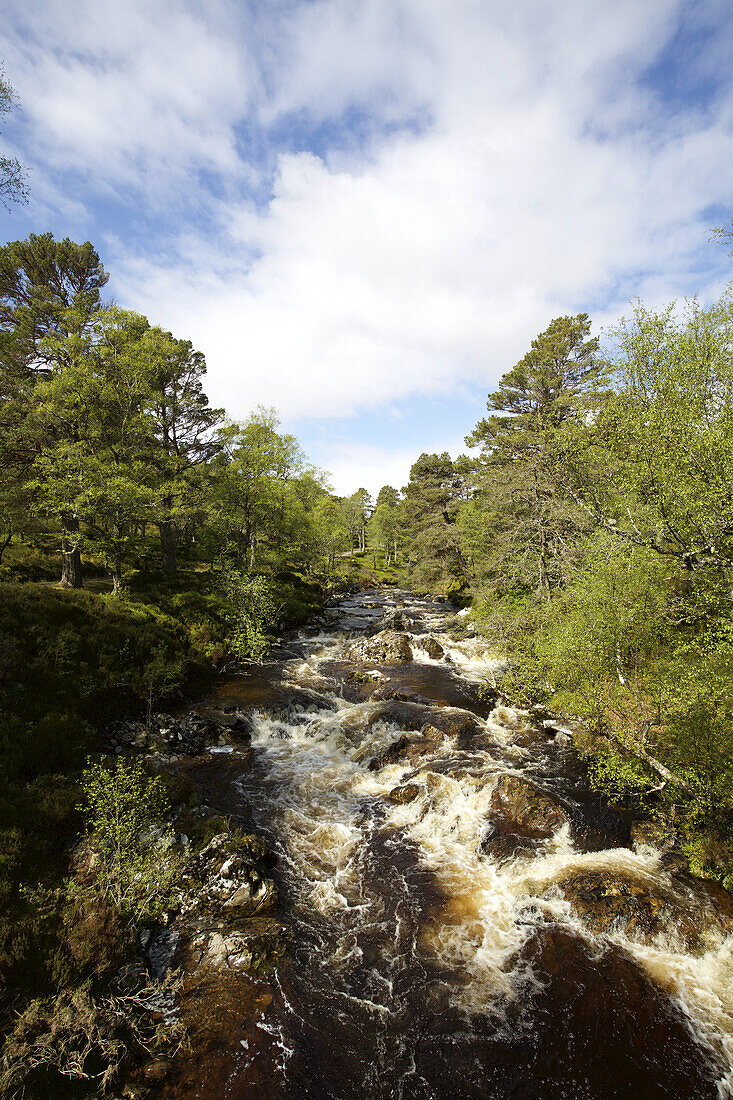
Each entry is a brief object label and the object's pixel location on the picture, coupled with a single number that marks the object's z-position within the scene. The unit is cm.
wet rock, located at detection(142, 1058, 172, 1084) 661
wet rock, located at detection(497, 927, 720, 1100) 691
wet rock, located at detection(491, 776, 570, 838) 1248
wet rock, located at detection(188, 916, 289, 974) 858
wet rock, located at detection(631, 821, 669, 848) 1159
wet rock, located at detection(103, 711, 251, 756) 1530
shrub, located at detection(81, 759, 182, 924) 884
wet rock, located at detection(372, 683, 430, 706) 2116
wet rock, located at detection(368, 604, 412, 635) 3391
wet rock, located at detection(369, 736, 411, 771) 1600
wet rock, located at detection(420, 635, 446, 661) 2877
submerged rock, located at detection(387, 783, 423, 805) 1410
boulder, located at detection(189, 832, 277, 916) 979
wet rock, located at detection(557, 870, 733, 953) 923
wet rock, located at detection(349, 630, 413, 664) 2803
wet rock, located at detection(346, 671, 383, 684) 2395
